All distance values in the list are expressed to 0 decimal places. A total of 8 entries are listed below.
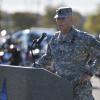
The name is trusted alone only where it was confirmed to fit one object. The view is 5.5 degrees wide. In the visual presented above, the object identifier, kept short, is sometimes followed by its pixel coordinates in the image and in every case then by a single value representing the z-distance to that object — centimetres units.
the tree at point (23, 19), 15407
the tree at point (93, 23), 14880
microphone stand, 1243
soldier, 1178
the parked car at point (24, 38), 4352
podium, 1085
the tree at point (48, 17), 14994
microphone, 1244
